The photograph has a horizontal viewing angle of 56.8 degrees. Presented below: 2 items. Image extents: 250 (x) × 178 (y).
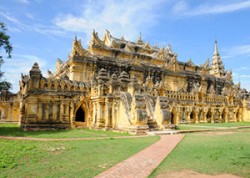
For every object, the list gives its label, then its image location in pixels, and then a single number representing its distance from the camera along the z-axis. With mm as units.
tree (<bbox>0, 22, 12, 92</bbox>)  18062
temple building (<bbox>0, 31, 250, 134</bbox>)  18266
